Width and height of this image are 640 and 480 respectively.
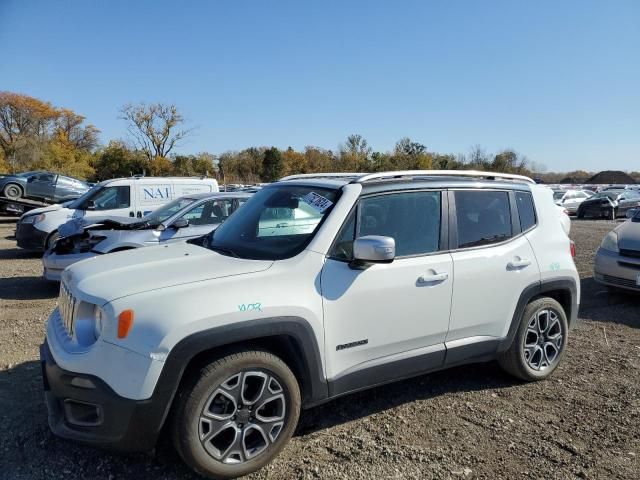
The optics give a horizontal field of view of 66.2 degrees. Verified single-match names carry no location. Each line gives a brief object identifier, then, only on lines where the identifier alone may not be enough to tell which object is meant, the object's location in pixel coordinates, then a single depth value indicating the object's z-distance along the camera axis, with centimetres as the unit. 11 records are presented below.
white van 1073
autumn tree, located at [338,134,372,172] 6509
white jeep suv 267
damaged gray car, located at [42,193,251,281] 730
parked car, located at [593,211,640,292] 695
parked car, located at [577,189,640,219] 2788
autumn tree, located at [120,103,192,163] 7250
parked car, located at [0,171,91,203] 1933
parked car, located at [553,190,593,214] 2952
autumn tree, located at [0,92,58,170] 7544
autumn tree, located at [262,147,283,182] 7000
